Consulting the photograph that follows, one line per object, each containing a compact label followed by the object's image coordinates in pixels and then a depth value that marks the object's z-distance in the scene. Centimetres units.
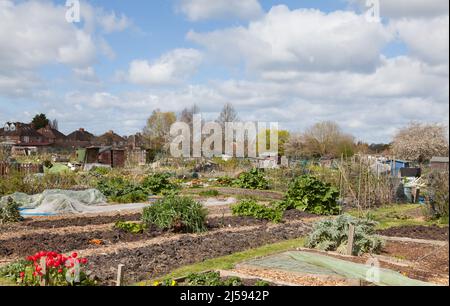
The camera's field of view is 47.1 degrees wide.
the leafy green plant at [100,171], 2651
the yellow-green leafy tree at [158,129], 5556
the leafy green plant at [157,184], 1998
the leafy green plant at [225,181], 2433
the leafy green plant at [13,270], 675
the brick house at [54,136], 7619
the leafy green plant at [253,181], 2331
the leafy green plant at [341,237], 882
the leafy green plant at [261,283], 606
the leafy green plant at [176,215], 1068
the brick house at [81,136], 8494
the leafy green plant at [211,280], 612
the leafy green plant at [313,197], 1528
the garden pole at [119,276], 583
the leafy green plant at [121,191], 1706
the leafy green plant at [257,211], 1325
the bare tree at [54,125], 8831
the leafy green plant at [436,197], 1233
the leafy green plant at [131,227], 1048
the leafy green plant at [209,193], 1954
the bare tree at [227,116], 4831
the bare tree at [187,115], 5412
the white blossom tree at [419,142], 4088
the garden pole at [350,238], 847
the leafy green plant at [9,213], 1172
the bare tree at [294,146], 4803
